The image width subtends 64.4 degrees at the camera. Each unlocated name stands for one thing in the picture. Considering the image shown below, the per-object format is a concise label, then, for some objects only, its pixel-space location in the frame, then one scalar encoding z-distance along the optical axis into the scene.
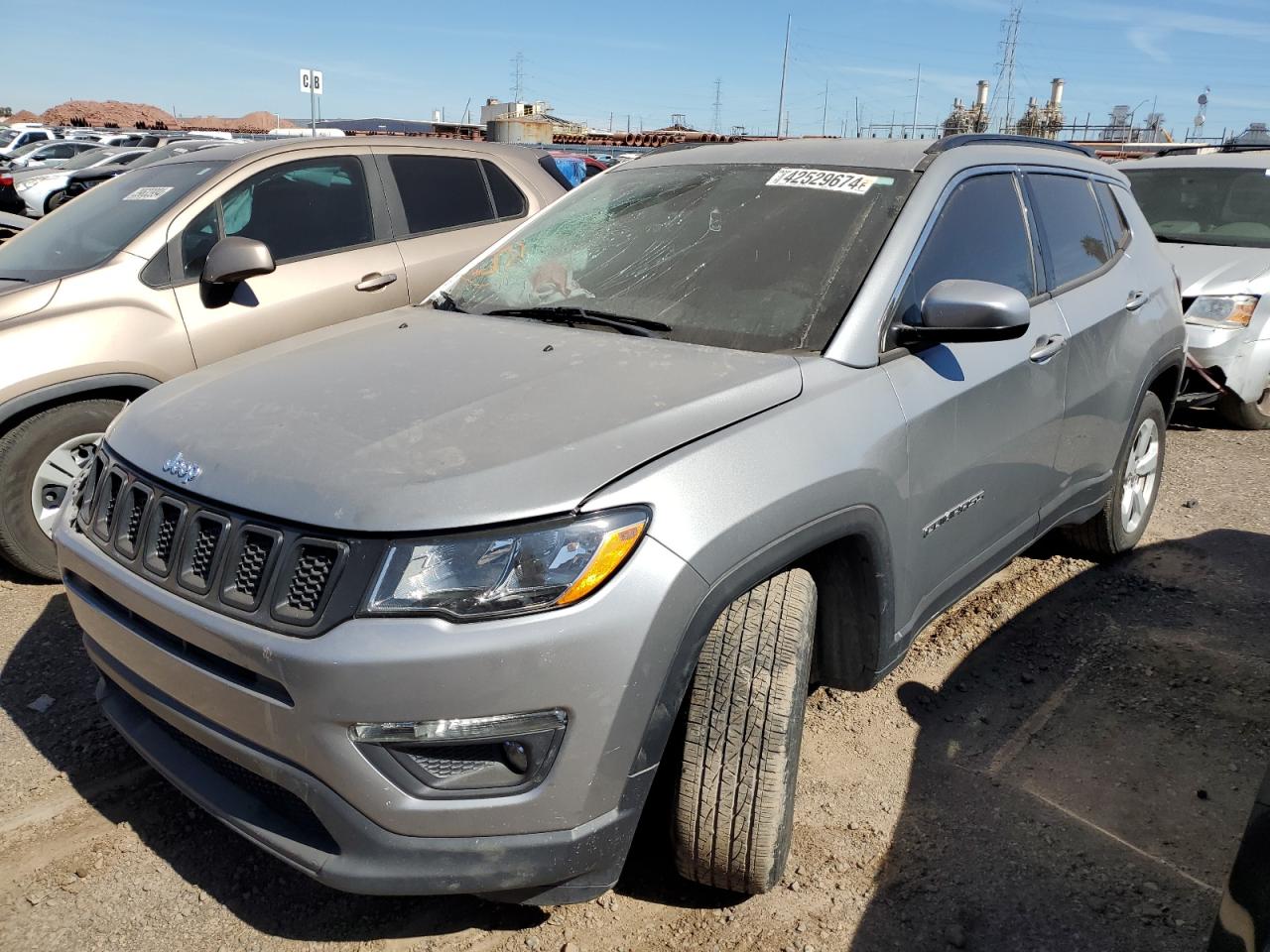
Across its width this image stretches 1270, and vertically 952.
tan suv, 4.07
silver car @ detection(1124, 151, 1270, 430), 6.49
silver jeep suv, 1.92
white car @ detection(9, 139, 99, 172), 22.44
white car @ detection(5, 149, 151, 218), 17.20
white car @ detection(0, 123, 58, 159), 28.45
